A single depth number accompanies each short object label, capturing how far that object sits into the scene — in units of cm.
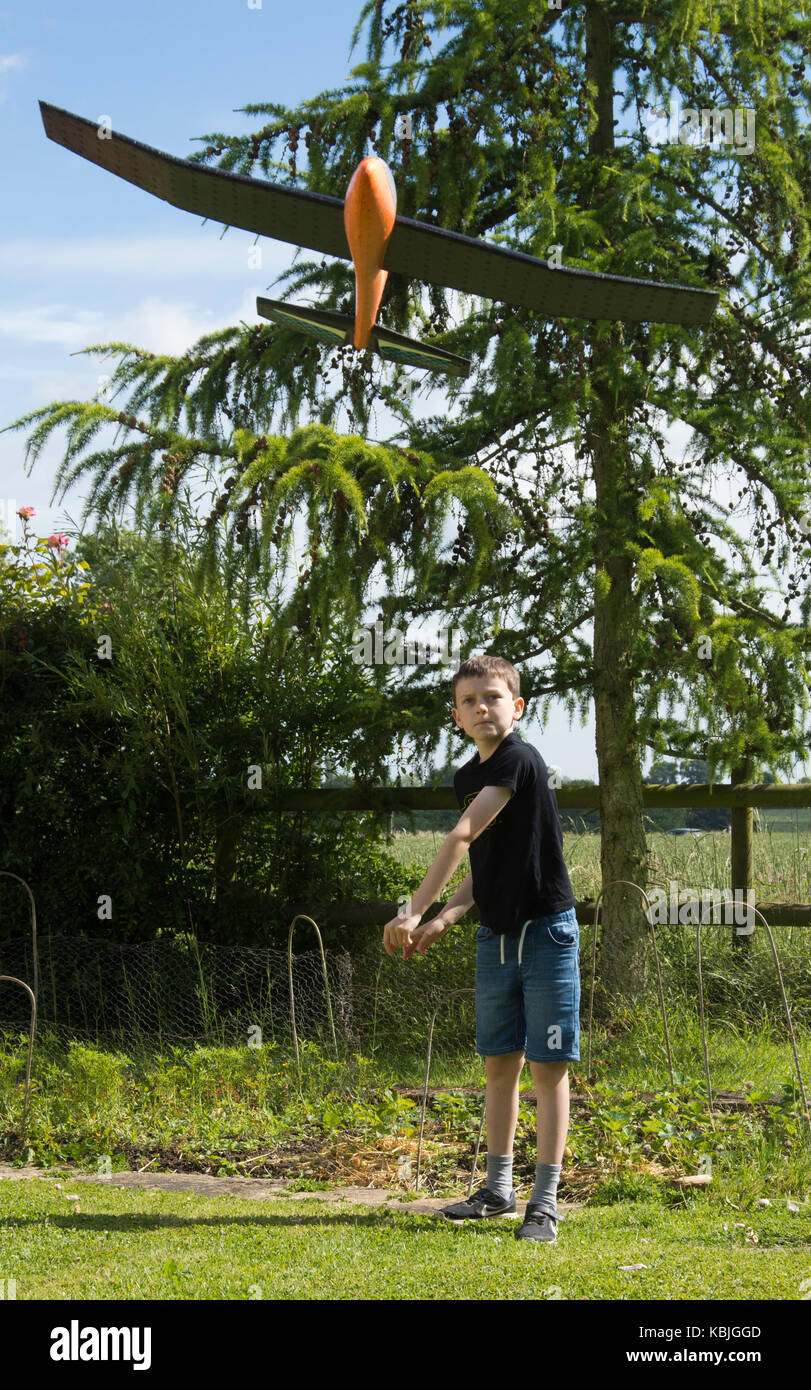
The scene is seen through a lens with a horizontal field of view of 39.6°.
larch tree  587
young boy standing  318
